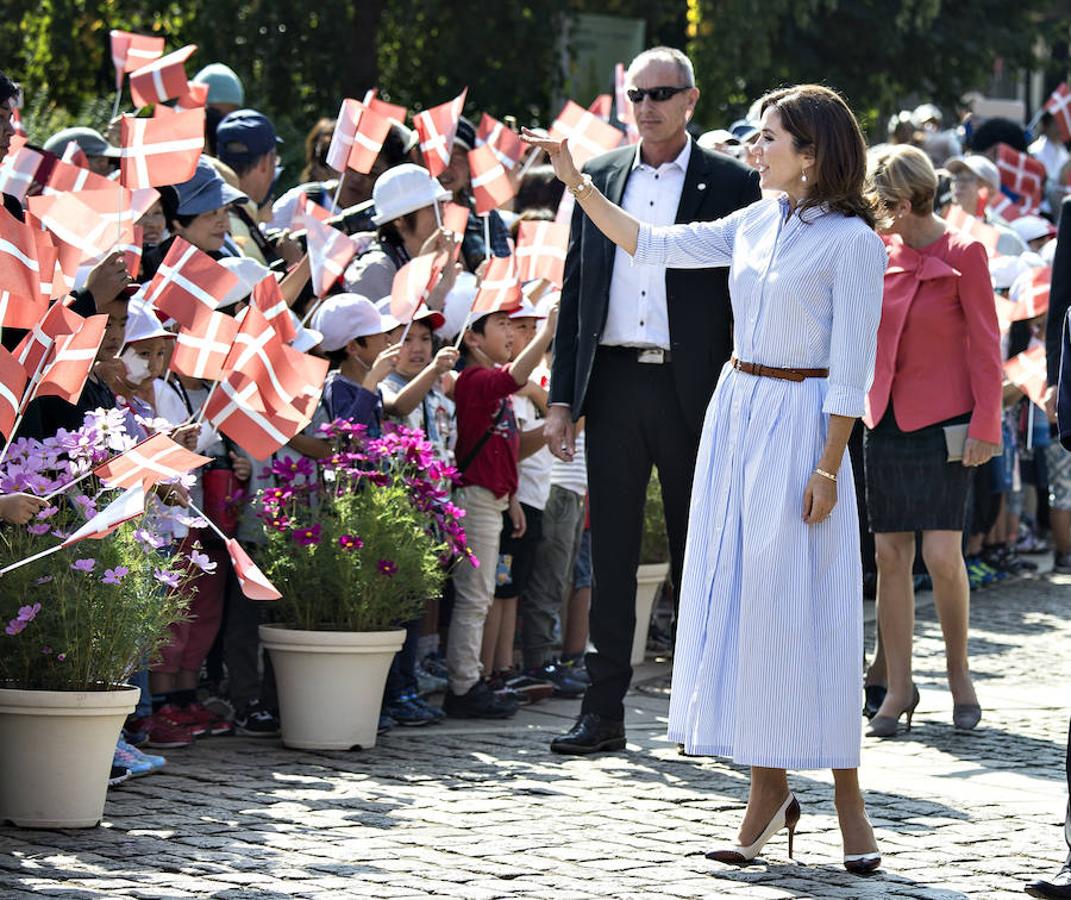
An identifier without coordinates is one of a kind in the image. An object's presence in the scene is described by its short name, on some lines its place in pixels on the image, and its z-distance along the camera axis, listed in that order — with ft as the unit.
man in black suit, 51.52
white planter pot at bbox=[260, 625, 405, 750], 51.60
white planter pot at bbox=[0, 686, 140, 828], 41.57
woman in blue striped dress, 40.06
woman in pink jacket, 55.62
